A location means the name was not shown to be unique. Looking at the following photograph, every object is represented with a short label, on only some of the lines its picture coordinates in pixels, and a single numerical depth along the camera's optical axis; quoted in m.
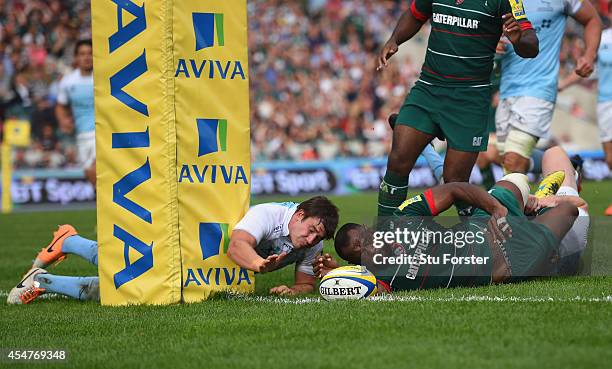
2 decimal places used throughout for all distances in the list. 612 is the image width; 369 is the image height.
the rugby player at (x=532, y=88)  20.33
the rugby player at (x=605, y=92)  27.11
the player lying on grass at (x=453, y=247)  13.36
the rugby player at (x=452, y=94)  15.32
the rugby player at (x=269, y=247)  13.56
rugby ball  13.23
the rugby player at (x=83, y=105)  27.23
